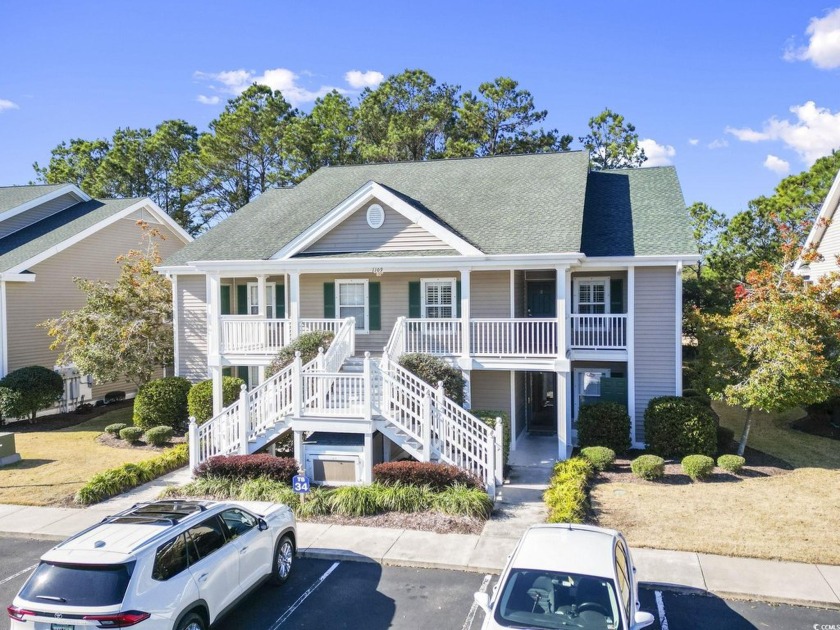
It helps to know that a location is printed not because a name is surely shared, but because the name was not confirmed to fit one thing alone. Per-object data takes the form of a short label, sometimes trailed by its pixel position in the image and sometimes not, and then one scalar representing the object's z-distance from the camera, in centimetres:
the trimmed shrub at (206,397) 1992
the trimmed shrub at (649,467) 1429
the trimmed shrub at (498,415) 1557
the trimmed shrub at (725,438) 1717
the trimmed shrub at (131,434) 1872
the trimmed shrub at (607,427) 1697
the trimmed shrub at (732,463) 1472
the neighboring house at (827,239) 2208
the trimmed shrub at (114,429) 1981
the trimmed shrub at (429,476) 1310
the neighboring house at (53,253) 2316
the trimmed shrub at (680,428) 1620
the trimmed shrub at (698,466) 1424
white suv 669
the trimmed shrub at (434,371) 1631
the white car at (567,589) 647
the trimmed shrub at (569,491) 1138
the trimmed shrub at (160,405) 2019
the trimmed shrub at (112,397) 2566
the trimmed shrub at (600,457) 1526
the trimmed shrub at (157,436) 1855
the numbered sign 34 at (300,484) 1250
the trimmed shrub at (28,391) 2122
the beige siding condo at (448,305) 1459
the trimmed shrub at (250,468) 1395
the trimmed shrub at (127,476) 1389
